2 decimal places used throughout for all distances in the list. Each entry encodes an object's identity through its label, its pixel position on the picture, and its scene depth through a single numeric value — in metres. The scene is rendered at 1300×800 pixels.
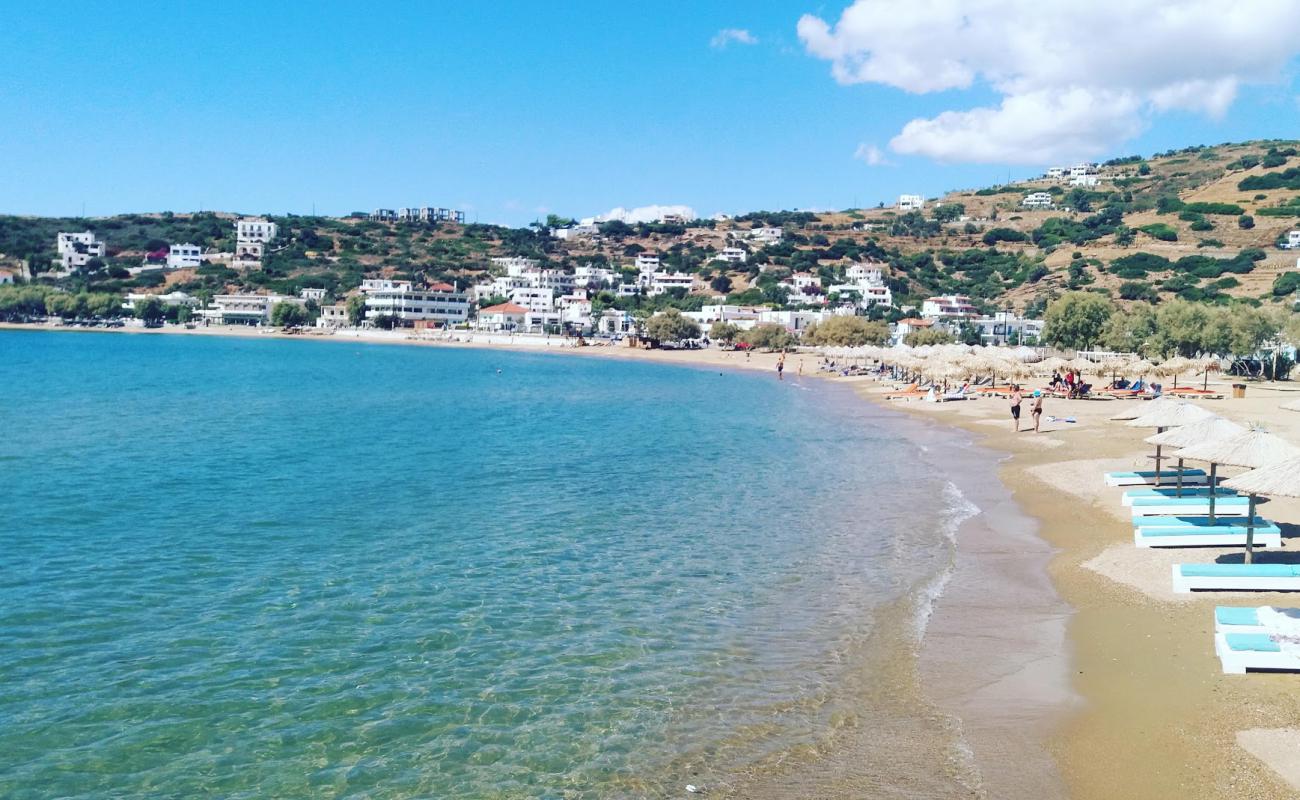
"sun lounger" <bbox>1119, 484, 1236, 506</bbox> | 18.55
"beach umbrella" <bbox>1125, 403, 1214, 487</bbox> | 18.72
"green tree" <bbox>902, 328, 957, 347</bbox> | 81.25
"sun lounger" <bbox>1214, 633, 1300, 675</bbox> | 9.88
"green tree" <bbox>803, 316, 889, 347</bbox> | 91.19
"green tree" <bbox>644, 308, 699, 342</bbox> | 114.06
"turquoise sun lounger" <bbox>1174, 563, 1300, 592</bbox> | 12.41
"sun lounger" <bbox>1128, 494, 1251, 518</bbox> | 16.41
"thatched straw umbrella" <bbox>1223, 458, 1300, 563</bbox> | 12.05
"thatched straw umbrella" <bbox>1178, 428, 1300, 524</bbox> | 13.89
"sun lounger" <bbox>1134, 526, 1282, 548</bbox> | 14.41
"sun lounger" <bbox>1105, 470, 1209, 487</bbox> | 20.12
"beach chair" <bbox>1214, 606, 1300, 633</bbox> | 10.52
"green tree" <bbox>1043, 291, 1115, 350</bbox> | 63.38
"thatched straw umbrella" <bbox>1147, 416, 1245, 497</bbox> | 16.02
